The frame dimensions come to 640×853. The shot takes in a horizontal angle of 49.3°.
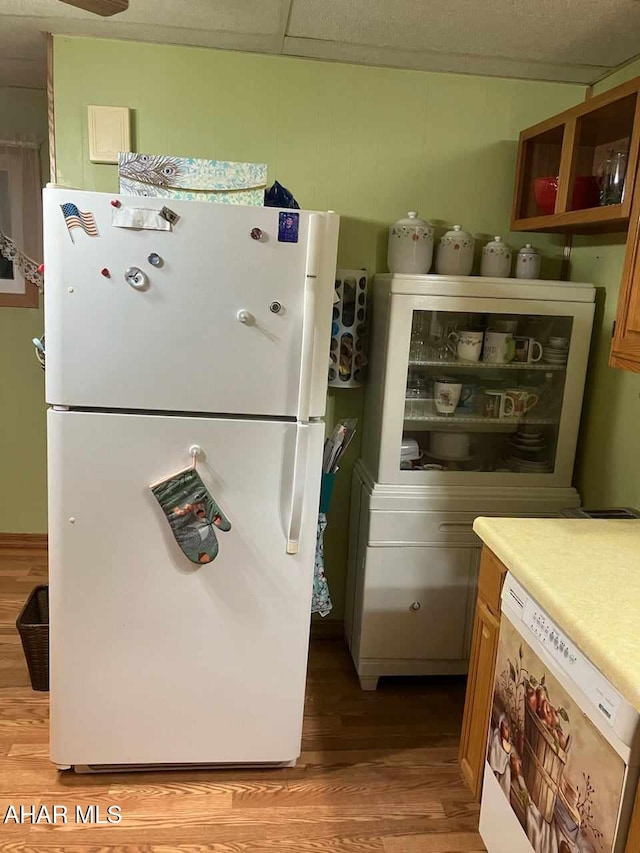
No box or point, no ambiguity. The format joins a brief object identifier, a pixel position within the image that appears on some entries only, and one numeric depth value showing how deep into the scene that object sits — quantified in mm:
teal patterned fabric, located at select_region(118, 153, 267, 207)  1798
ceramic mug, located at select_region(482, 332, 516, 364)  2463
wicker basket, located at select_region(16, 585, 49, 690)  2346
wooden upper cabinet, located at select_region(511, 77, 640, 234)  1889
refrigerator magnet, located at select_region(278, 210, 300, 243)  1764
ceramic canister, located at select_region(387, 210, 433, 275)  2418
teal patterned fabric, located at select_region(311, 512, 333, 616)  2207
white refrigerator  1761
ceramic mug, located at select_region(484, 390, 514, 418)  2514
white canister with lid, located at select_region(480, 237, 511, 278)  2475
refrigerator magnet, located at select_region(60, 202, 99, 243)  1698
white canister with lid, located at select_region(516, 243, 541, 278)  2494
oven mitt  1861
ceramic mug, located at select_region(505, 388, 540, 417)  2506
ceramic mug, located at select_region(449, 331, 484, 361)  2453
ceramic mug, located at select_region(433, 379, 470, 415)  2480
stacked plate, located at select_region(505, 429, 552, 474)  2545
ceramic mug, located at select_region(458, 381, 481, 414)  2539
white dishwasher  1157
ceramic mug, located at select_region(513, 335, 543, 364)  2475
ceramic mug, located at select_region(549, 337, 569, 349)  2430
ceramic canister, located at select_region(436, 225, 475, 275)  2441
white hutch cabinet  2363
